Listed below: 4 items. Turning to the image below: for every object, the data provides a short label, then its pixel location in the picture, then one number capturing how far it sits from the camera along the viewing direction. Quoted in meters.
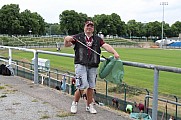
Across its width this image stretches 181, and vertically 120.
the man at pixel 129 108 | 8.82
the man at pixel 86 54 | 5.47
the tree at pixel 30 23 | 99.12
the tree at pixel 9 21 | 93.69
